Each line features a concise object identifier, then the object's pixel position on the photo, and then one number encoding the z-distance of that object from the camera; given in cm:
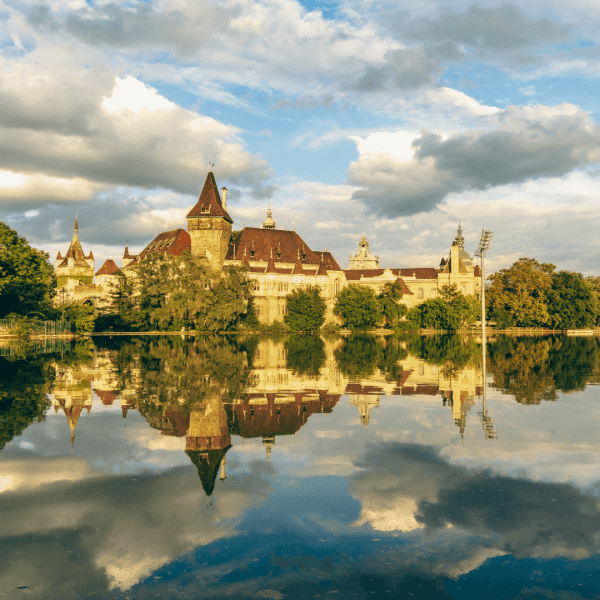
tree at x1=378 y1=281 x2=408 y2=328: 8838
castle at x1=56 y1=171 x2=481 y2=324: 8656
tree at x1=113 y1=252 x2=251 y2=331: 6694
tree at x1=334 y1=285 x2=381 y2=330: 8375
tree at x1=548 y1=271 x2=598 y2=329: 9419
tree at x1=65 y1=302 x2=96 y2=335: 6128
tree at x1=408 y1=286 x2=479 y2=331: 8681
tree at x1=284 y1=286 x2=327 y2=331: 8138
